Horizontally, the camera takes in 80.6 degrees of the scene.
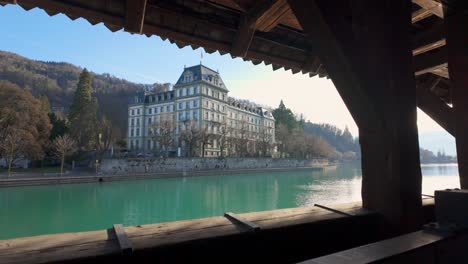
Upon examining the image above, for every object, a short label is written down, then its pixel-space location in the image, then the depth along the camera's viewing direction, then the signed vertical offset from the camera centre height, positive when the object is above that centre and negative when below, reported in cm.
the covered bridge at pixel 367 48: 166 +84
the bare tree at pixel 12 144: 2408 +108
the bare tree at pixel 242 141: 4331 +255
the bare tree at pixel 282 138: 5259 +369
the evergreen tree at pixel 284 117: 6181 +920
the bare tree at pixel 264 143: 4769 +249
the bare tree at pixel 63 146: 2768 +110
